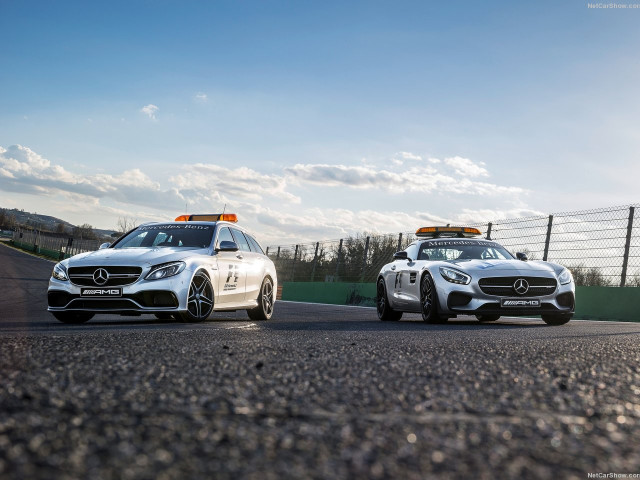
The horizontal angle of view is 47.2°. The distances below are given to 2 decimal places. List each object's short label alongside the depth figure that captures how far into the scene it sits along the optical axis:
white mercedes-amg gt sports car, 10.27
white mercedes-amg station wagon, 8.90
